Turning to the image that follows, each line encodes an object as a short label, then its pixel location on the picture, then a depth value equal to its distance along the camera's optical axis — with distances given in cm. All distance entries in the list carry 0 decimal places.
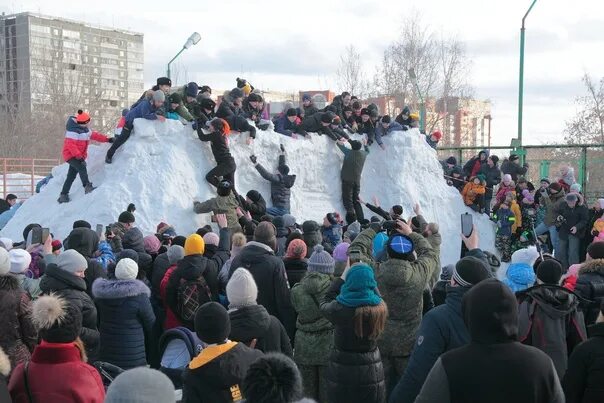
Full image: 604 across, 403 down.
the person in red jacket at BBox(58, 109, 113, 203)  1220
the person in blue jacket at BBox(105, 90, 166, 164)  1276
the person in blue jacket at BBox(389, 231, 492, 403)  408
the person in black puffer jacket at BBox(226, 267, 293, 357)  444
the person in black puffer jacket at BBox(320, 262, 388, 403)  470
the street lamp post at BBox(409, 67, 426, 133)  3217
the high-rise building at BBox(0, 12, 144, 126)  5384
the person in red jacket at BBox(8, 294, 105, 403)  334
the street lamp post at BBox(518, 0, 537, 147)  2123
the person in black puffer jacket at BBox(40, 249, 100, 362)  503
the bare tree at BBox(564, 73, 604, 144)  3606
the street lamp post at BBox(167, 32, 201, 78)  1612
